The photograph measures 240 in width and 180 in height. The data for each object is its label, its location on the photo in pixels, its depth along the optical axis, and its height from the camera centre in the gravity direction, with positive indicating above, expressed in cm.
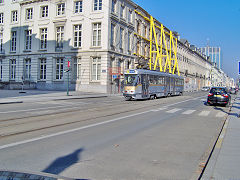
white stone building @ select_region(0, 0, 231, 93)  3353 +683
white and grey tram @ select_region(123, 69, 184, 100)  2231 +22
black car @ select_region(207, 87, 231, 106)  1866 -76
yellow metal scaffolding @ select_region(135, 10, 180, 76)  4341 +891
